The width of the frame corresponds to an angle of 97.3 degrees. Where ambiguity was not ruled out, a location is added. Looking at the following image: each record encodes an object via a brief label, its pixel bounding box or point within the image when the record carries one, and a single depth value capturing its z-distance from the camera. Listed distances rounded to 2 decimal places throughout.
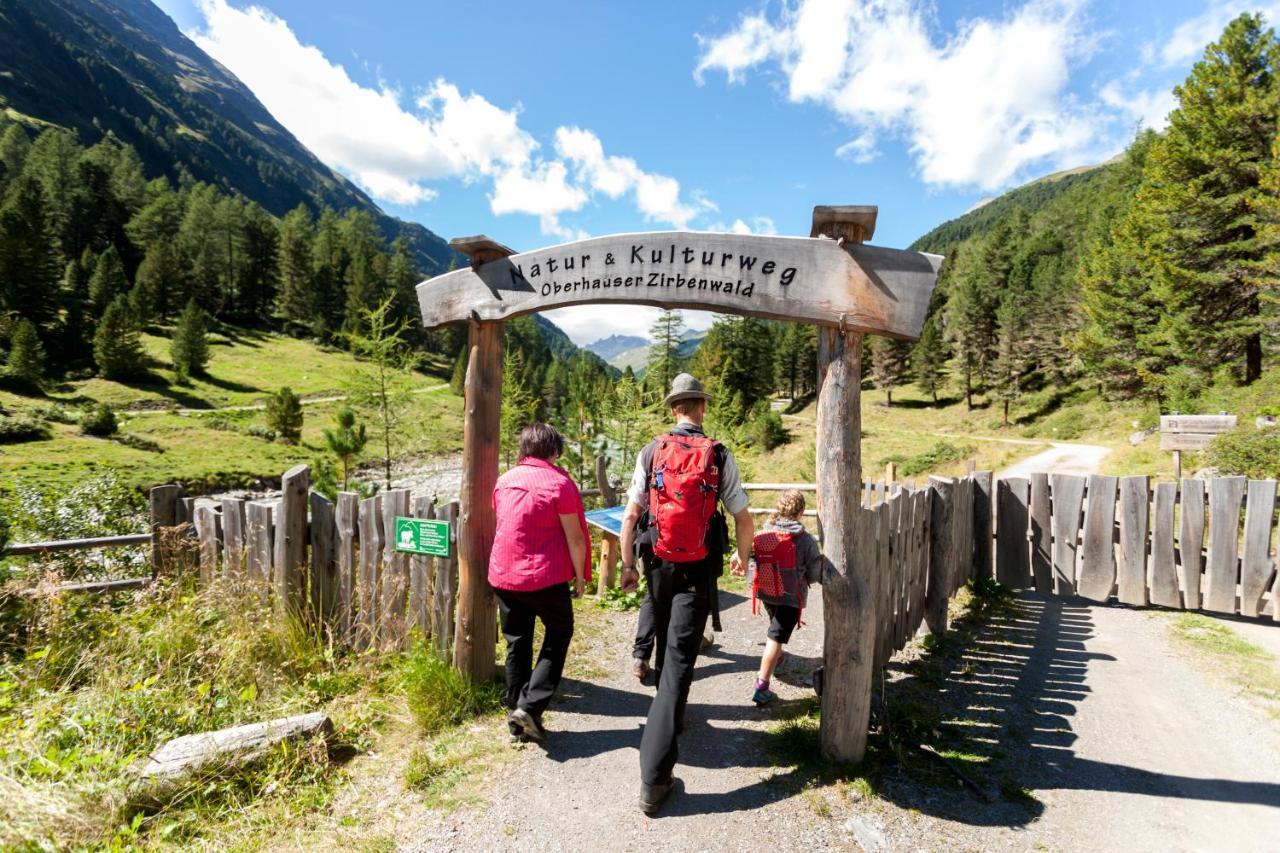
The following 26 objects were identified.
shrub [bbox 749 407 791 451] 34.72
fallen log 3.23
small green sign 4.68
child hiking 4.38
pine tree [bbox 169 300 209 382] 47.88
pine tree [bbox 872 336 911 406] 55.34
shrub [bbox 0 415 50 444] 29.69
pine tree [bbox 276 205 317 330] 74.94
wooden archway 3.52
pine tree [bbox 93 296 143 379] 44.12
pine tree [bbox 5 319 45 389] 38.00
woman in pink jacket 3.83
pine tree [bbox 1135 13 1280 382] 22.55
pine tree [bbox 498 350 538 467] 17.06
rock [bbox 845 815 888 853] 3.03
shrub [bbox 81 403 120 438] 33.22
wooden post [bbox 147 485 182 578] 5.70
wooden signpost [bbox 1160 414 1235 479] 9.61
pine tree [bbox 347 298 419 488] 13.76
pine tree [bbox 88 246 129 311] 52.09
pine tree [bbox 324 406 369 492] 15.06
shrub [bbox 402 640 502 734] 4.19
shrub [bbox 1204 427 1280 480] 9.73
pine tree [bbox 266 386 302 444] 38.47
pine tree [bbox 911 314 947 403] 52.44
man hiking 3.33
